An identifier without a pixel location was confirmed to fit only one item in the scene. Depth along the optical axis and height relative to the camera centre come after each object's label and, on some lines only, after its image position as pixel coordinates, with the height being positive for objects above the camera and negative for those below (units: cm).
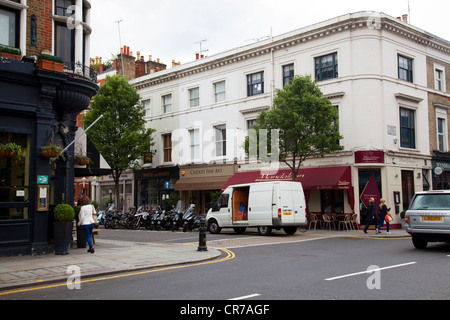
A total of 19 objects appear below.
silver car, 1245 -88
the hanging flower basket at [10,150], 1185 +122
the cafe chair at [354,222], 2260 -176
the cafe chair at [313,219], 2367 -161
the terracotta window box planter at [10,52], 1241 +417
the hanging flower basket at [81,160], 1516 +117
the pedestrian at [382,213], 2041 -115
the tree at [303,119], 2222 +371
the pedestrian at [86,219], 1347 -83
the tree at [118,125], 3125 +503
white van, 1888 -77
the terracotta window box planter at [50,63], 1288 +399
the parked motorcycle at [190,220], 2364 -156
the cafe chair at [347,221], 2247 -165
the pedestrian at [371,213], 1999 -113
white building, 2373 +543
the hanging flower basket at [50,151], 1270 +126
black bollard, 1355 -154
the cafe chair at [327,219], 2312 -159
